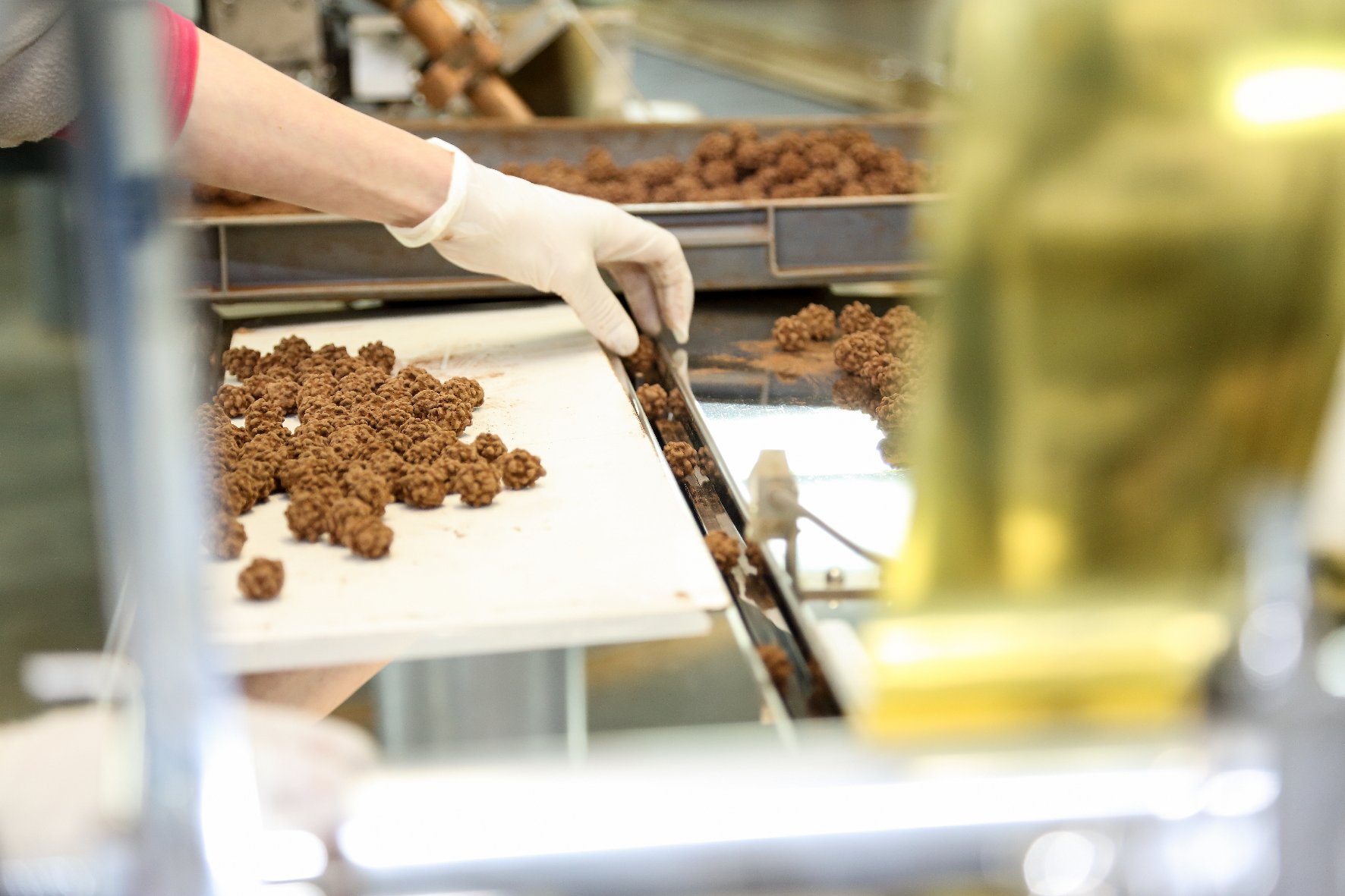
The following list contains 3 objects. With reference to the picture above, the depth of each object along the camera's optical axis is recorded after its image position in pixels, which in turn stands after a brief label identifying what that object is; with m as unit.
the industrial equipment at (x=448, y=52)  2.50
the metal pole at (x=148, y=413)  0.49
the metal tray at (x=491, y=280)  1.93
